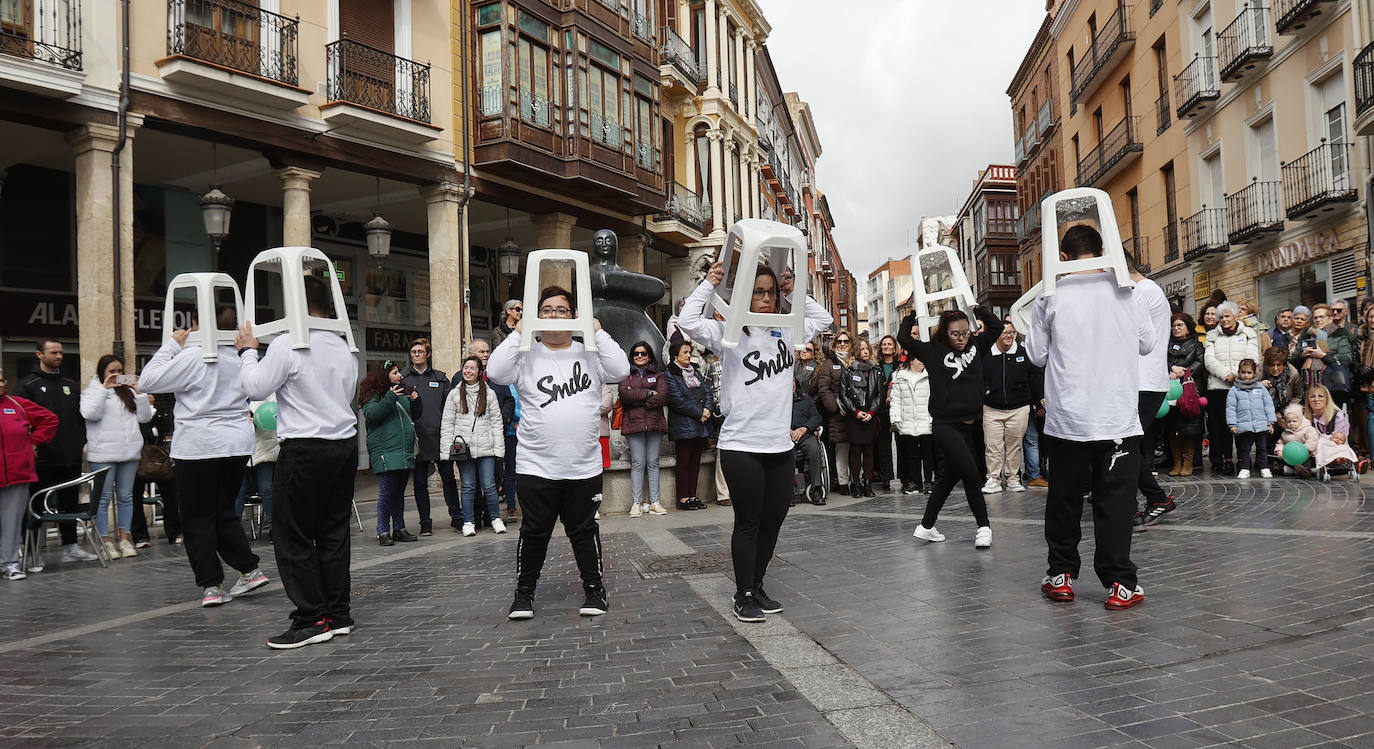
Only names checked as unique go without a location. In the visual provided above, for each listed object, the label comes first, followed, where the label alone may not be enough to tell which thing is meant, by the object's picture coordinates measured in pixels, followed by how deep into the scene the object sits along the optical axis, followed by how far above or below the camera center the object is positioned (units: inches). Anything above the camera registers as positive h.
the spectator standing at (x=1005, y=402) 454.6 -1.9
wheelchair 468.8 -32.5
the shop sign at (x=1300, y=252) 735.7 +106.8
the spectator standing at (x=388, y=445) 385.7 -9.6
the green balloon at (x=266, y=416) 369.4 +3.2
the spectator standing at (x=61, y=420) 377.1 +4.5
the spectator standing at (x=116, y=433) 376.5 -1.0
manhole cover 279.1 -45.5
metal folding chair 346.9 -29.5
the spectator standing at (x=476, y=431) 398.9 -5.4
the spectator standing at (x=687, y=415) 441.1 -2.6
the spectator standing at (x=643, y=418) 431.2 -2.9
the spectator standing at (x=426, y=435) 409.7 -6.6
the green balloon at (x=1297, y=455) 430.9 -29.3
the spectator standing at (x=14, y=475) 329.4 -14.0
